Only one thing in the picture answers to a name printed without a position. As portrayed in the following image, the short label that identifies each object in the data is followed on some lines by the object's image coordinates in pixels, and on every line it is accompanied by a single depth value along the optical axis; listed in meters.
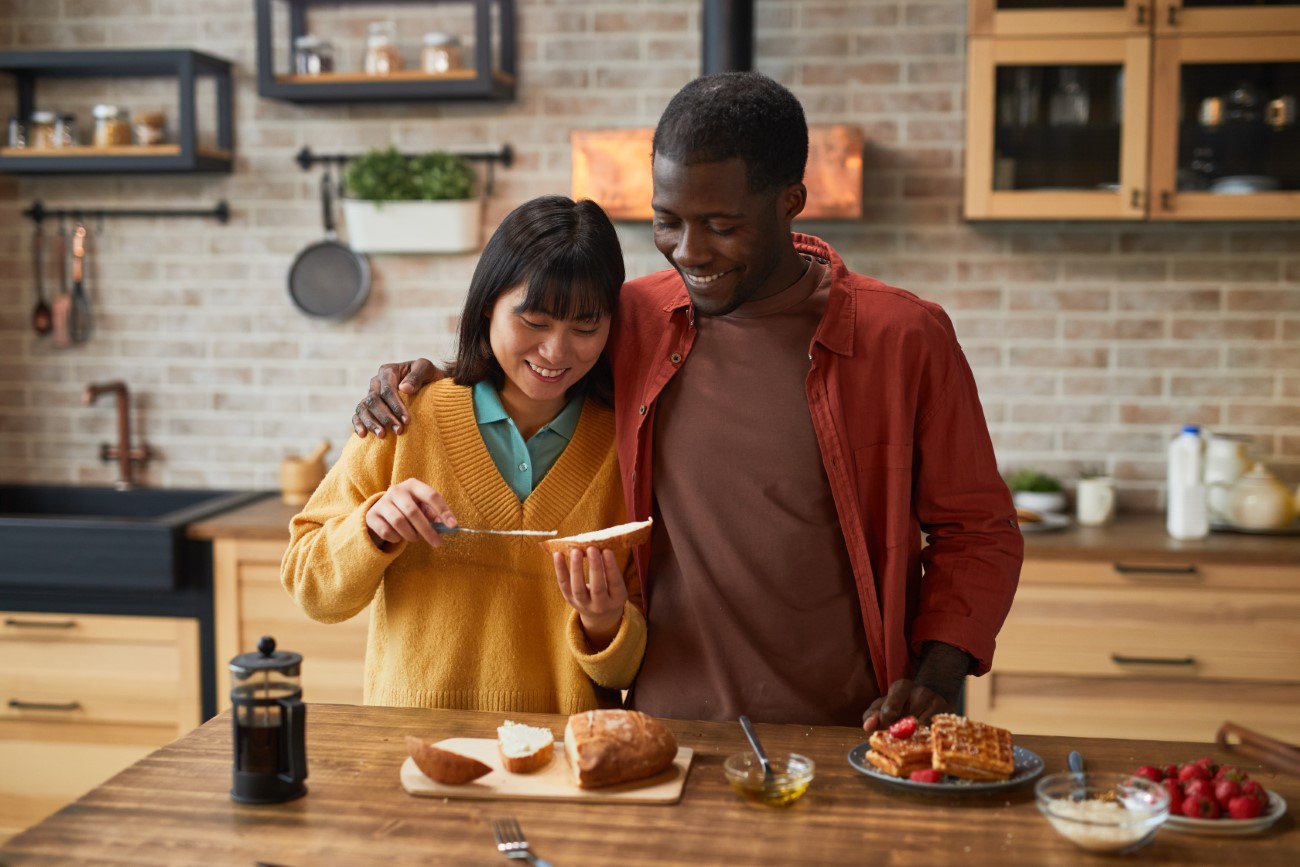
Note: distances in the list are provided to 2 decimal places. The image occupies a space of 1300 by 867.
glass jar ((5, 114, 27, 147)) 3.77
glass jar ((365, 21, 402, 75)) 3.63
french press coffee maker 1.50
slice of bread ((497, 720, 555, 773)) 1.57
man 1.88
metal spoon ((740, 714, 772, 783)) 1.51
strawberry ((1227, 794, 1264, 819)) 1.42
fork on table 1.35
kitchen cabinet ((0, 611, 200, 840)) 3.38
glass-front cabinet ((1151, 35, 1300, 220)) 3.28
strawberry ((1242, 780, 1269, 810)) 1.44
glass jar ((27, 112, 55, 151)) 3.74
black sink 3.31
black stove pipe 3.40
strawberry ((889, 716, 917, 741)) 1.59
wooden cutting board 1.51
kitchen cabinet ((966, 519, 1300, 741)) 3.14
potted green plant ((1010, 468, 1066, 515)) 3.53
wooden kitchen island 1.36
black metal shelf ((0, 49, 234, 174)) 3.62
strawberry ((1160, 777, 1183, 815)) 1.45
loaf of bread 1.53
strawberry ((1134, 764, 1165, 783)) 1.51
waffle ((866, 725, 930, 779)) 1.54
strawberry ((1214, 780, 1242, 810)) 1.44
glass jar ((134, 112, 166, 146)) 3.74
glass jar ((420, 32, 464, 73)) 3.61
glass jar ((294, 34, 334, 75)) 3.66
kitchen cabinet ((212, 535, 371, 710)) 3.37
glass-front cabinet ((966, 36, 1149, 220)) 3.30
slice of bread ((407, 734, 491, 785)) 1.53
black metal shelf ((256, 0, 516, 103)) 3.57
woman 1.86
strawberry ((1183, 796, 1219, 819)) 1.43
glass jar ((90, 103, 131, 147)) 3.73
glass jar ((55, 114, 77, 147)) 3.75
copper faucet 3.91
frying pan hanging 3.88
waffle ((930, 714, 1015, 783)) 1.53
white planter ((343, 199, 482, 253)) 3.73
